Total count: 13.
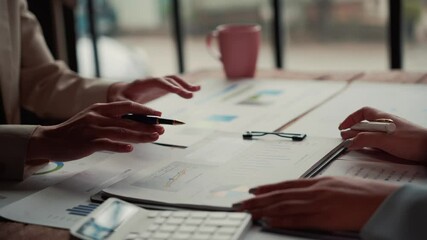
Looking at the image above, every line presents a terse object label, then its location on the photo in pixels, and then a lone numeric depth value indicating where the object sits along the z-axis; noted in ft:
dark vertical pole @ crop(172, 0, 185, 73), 7.05
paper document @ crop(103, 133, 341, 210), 3.20
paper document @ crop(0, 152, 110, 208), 3.42
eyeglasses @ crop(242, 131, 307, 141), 3.80
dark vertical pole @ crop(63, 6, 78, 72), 7.18
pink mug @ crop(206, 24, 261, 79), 5.18
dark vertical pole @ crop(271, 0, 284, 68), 6.41
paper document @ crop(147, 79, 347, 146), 4.09
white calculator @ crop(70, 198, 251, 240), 2.90
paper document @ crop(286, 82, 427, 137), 4.01
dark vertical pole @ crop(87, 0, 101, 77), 7.74
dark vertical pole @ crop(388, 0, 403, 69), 5.84
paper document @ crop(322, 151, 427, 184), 3.34
